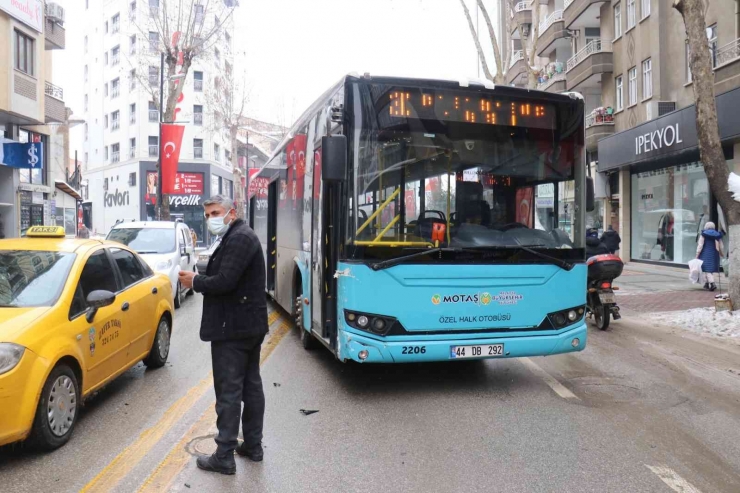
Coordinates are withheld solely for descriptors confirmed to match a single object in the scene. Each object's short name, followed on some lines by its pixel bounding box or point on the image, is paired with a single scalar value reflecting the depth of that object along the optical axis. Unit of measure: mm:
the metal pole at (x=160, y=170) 24661
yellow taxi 4273
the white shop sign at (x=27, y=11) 20969
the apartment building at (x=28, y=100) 21125
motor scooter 10070
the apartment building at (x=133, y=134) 52188
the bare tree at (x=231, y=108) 39594
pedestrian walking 15375
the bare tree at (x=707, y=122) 10680
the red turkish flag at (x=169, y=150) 23891
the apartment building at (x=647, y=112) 18000
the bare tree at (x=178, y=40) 24750
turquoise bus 5863
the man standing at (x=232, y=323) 4191
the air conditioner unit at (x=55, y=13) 25086
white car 12367
